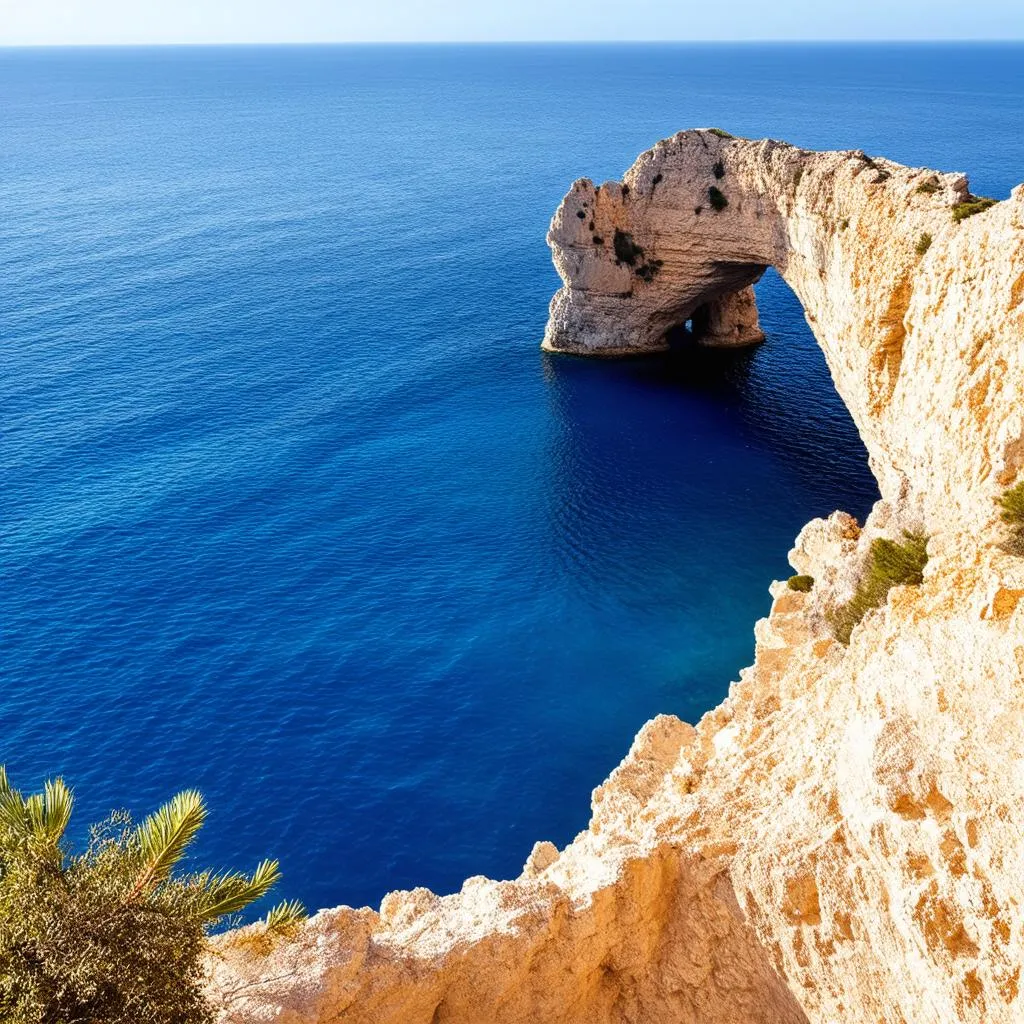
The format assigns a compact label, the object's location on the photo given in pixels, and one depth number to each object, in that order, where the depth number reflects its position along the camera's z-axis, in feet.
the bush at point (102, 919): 51.49
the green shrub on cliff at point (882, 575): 86.12
